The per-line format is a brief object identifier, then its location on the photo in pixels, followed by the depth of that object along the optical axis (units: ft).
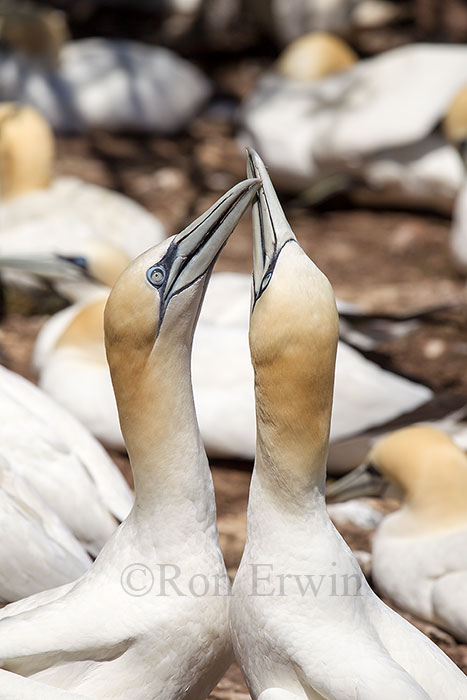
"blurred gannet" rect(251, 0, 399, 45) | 64.44
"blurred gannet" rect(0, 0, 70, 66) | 53.06
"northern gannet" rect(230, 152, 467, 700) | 15.26
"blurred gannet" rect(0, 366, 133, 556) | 23.13
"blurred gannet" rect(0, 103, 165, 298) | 40.47
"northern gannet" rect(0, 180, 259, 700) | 16.81
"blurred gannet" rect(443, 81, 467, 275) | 41.47
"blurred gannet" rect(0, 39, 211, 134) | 53.31
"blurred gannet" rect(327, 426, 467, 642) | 23.65
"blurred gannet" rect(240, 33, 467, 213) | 46.73
